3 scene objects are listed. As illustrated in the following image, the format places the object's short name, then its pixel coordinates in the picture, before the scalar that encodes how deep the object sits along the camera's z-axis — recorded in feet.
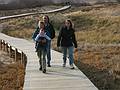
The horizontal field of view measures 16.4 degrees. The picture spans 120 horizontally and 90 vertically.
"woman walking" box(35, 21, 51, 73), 40.80
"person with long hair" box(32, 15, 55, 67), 42.58
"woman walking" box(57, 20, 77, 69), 42.52
